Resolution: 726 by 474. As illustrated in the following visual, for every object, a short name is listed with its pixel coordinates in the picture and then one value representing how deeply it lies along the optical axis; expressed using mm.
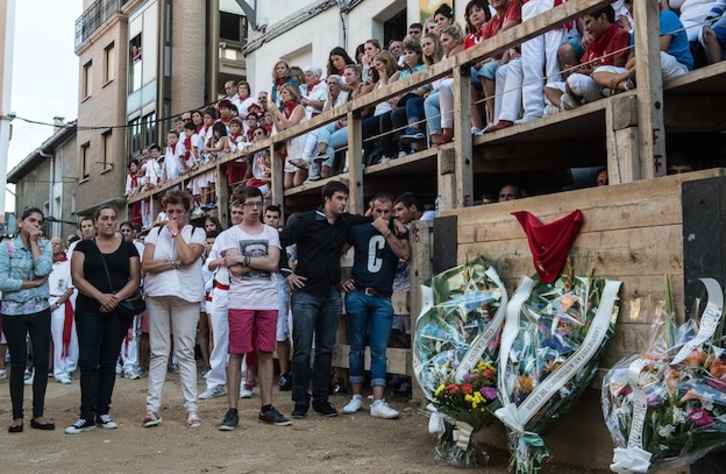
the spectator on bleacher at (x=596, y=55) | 6516
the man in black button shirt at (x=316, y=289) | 7262
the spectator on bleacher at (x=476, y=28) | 7961
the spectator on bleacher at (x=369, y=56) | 10598
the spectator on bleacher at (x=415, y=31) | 10584
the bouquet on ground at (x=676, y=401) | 3971
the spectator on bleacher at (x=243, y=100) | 14801
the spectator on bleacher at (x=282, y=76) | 12977
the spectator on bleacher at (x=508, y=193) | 7918
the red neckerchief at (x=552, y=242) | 5105
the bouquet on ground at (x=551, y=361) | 4789
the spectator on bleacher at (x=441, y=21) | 9384
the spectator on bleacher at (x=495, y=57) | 7668
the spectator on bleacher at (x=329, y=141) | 10195
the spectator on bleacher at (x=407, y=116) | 8727
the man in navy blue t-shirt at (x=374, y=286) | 7277
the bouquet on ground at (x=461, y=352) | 5199
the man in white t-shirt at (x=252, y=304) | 6898
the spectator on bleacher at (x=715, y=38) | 6020
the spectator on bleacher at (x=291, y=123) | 10777
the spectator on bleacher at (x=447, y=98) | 7953
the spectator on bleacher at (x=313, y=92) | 11898
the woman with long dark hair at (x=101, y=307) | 6969
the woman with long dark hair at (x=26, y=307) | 6969
